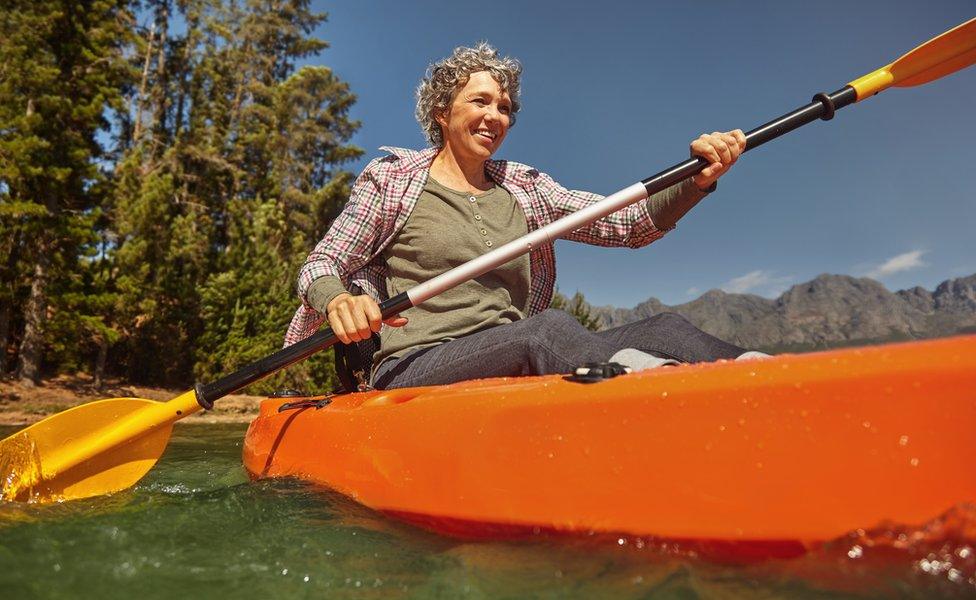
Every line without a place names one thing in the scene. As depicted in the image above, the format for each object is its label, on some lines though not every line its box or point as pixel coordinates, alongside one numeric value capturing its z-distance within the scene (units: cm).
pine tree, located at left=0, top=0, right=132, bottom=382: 991
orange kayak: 100
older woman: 200
